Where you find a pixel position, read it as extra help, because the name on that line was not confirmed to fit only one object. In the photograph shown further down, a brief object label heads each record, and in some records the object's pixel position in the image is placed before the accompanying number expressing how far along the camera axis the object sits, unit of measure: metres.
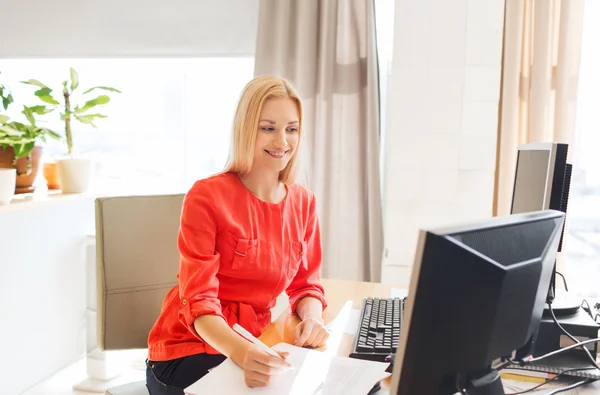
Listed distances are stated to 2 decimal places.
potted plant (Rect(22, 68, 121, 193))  2.44
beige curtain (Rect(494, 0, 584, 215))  2.36
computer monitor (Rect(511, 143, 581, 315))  1.17
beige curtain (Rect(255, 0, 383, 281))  2.62
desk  1.22
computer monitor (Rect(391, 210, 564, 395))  0.67
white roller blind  2.87
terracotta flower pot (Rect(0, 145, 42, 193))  2.29
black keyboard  1.17
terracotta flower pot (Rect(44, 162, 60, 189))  2.75
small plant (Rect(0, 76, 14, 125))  2.27
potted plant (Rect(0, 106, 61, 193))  2.25
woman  1.30
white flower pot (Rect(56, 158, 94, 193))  2.61
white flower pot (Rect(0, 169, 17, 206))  2.21
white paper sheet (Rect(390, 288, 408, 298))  1.68
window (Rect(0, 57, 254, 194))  3.00
